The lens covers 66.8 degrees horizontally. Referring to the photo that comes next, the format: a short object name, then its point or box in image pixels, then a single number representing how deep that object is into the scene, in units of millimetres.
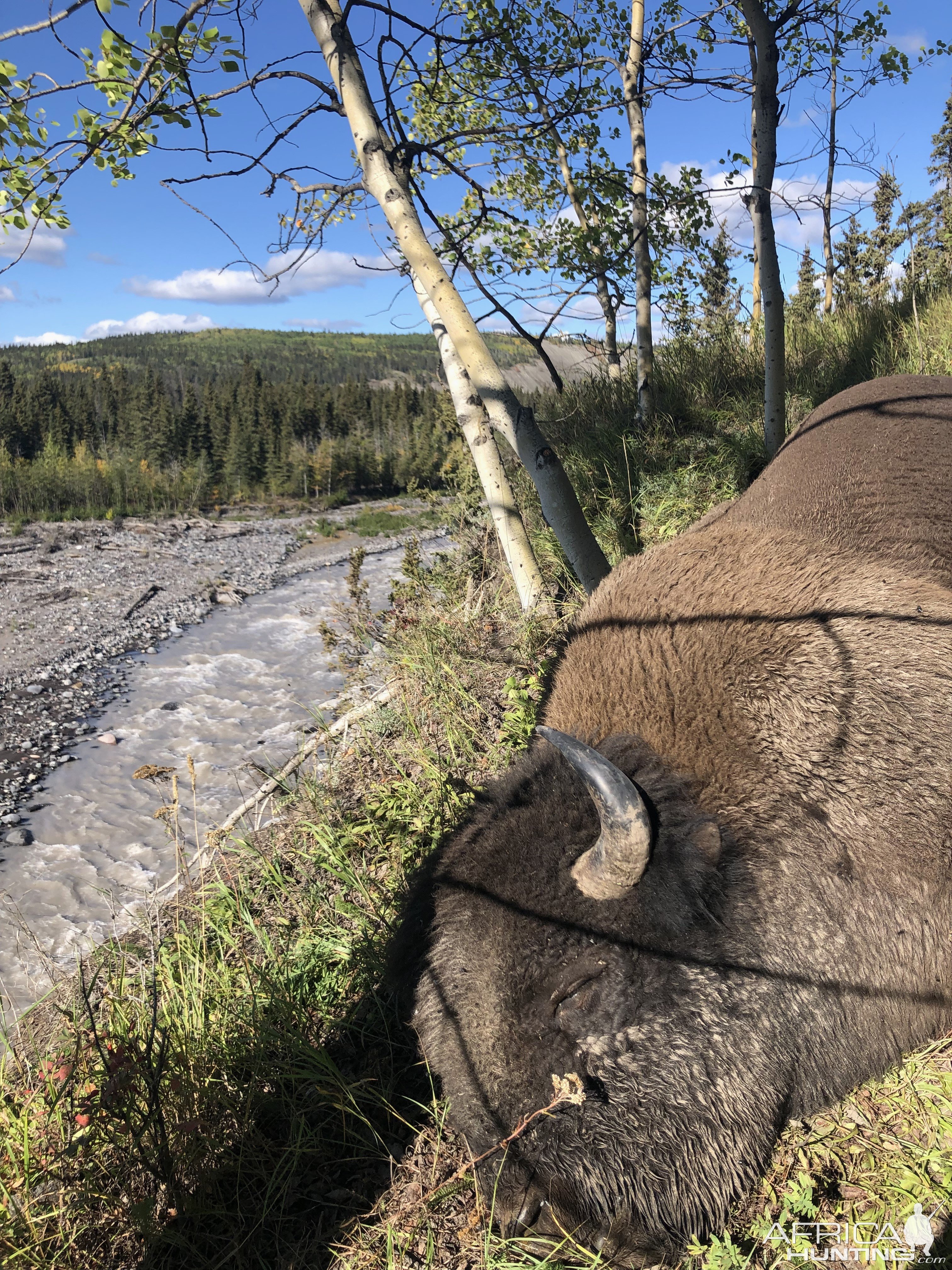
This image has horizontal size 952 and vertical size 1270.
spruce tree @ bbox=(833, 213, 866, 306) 12086
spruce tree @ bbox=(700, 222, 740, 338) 10078
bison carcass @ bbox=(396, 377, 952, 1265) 2195
